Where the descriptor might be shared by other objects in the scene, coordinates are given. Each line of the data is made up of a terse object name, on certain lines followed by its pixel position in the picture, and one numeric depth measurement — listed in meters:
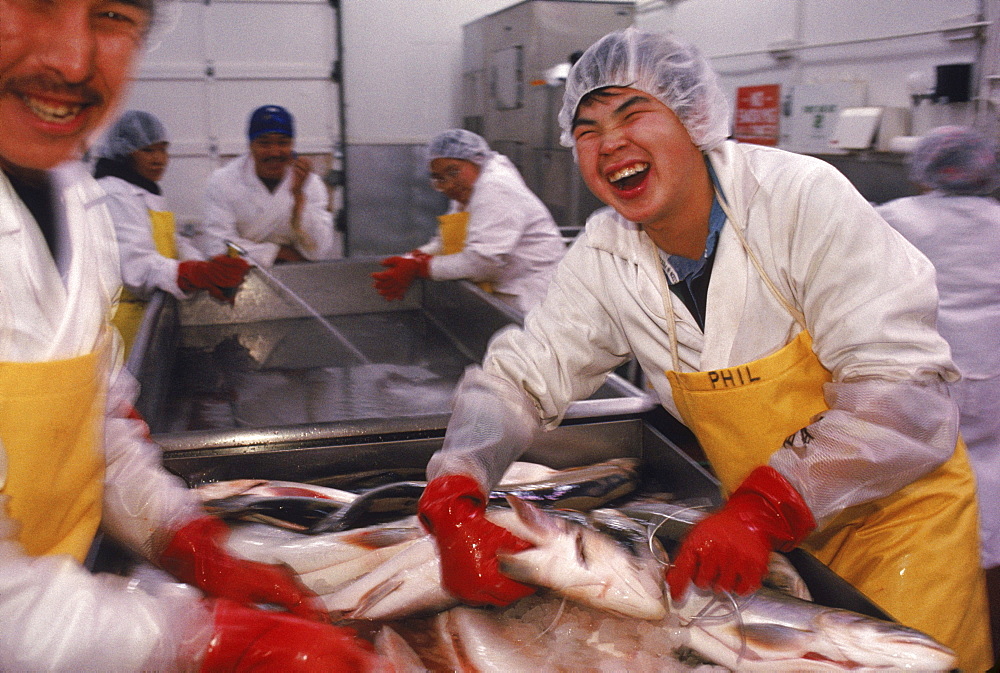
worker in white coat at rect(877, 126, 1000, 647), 3.00
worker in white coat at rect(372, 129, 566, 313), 4.15
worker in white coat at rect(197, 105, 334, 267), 4.77
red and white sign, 5.86
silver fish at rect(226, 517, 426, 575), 1.68
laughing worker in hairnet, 1.47
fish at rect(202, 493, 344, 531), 1.82
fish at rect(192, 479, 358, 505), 1.90
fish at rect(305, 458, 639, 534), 1.86
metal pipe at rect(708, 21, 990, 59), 4.10
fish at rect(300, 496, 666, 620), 1.44
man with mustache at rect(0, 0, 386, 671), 1.01
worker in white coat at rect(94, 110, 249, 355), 3.80
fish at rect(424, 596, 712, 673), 1.39
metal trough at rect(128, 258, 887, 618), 2.08
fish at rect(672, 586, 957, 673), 1.21
